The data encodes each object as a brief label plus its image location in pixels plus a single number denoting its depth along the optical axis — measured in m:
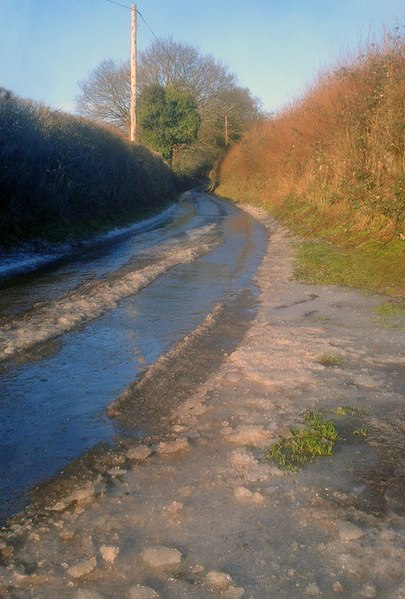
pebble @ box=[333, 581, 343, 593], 2.70
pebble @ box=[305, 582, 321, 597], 2.68
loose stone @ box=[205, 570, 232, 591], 2.74
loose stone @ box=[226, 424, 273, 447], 4.18
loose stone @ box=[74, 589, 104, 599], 2.69
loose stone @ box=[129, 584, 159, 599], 2.69
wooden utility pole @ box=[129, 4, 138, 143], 28.92
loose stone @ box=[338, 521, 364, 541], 3.06
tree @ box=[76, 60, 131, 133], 49.66
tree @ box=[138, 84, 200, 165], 44.50
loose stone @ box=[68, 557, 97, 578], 2.86
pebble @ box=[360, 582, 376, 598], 2.66
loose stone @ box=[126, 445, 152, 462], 4.07
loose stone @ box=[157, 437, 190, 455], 4.14
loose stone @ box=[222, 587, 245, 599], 2.68
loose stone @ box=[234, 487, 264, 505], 3.45
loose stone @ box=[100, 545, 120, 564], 2.96
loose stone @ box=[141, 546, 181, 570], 2.90
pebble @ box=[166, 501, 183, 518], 3.35
